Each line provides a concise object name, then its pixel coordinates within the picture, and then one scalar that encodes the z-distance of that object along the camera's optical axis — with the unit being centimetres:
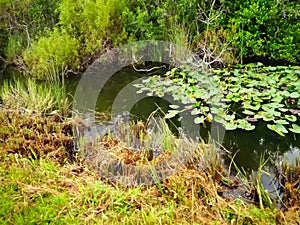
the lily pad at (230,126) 347
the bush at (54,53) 526
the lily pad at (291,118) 351
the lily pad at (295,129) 335
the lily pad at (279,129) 341
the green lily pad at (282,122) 348
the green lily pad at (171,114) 388
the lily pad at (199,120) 365
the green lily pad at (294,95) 385
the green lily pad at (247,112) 370
